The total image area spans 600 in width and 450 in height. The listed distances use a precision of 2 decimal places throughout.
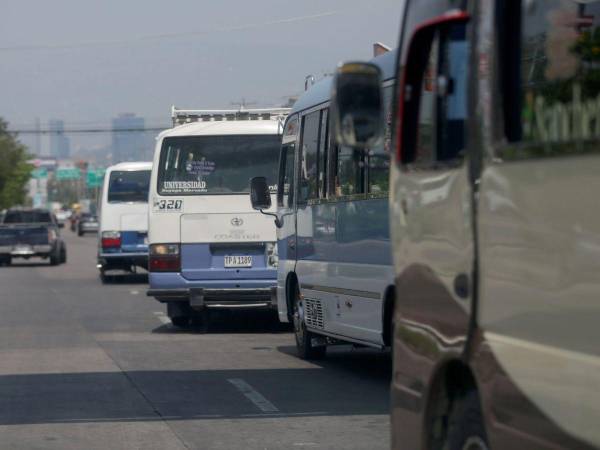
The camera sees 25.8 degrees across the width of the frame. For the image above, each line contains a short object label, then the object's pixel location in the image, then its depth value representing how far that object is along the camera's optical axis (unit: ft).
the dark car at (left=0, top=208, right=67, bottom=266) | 135.13
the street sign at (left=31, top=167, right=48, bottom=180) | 524.44
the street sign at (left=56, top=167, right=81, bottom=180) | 498.28
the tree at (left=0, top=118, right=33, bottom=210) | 311.68
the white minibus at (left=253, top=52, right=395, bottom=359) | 34.55
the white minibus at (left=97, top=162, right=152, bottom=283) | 101.55
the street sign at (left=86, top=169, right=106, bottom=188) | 394.93
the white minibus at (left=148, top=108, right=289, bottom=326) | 55.47
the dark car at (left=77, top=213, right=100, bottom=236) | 295.21
